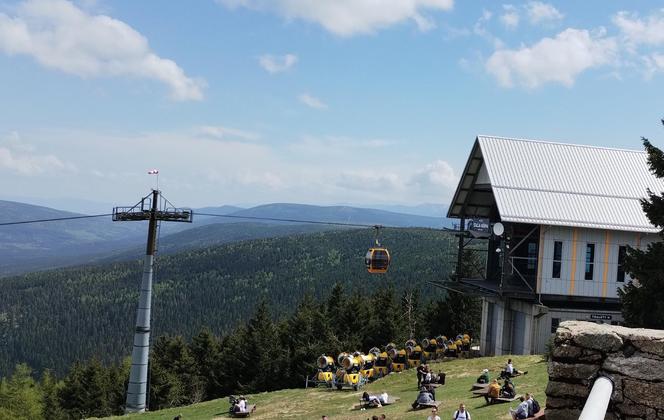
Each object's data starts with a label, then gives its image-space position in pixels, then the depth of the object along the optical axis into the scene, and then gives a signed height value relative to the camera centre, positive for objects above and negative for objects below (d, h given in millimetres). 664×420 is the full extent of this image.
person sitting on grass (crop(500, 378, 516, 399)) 22641 -5990
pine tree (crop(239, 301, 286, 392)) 64125 -15626
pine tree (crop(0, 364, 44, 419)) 72062 -24881
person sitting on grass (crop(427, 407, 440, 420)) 18406 -5793
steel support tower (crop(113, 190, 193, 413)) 34688 -5342
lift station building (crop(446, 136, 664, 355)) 36625 +304
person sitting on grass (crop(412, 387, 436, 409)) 23938 -6882
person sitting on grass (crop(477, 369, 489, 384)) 27141 -6697
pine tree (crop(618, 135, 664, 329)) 23875 -1381
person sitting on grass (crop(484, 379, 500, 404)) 22375 -6017
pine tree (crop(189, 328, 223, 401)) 70312 -18445
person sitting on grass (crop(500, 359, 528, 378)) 27009 -6330
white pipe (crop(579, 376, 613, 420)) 5852 -1755
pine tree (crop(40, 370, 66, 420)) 75975 -27454
